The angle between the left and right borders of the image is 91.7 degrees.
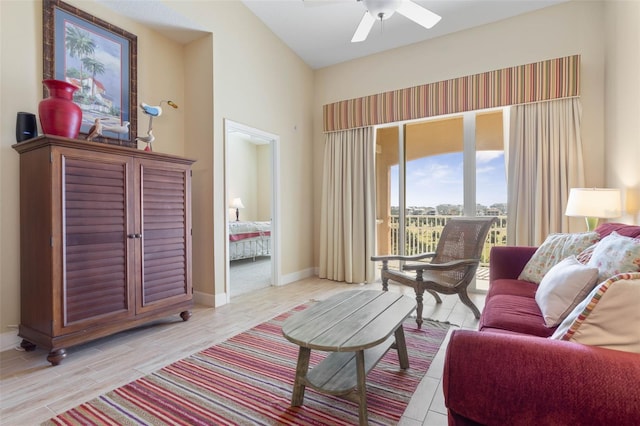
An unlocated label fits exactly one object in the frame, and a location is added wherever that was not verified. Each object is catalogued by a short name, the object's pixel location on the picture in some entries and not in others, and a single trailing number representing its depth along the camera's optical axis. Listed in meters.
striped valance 3.23
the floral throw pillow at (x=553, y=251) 2.15
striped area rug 1.57
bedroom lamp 7.90
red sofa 0.81
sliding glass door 3.84
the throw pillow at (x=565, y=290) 1.47
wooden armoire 2.13
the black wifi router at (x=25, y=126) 2.33
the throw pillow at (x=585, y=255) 1.88
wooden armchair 2.82
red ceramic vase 2.20
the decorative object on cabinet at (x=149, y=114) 2.92
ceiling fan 2.33
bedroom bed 5.66
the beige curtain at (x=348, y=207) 4.43
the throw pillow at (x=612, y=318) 0.97
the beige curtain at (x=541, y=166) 3.21
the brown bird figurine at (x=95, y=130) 2.48
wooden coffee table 1.46
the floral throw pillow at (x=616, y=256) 1.42
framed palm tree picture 2.57
